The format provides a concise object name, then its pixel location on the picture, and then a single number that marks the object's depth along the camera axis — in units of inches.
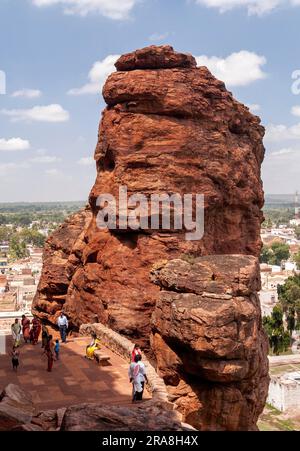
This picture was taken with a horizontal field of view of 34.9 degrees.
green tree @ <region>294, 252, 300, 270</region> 4635.8
